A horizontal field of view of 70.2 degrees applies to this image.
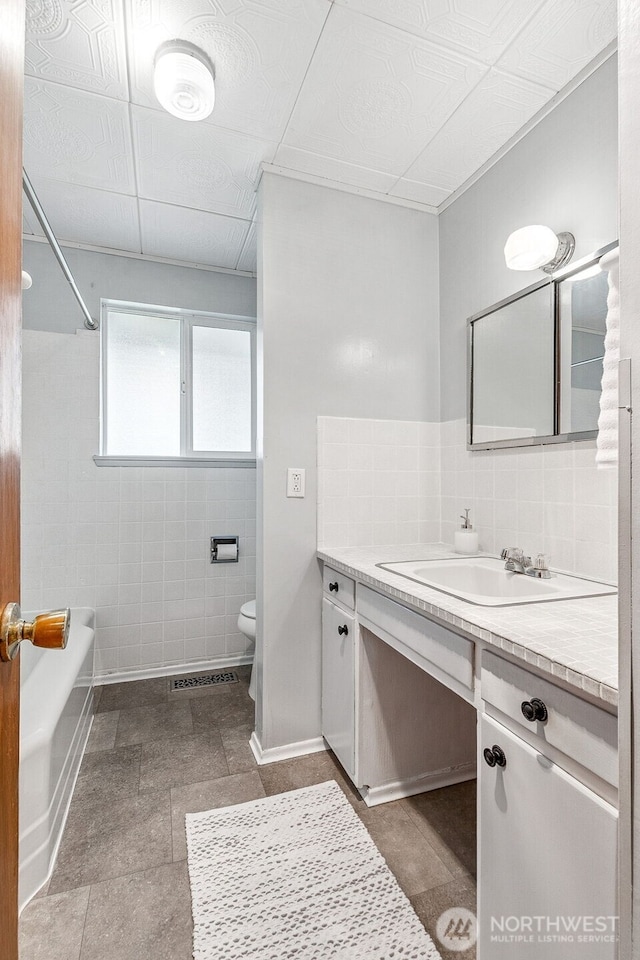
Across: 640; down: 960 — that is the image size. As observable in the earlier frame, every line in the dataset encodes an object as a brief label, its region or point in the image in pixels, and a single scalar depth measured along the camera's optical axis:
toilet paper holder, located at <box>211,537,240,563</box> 2.79
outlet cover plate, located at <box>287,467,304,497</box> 1.90
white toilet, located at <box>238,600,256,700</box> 2.26
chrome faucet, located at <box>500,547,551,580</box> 1.44
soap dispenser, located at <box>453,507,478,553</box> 1.80
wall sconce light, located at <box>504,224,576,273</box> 1.48
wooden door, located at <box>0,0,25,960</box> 0.55
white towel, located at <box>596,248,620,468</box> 1.02
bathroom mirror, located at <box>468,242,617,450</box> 1.42
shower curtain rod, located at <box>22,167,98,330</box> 1.45
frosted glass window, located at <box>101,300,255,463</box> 2.71
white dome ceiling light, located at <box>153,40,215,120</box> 1.35
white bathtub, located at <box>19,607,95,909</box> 1.29
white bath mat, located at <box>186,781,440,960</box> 1.10
